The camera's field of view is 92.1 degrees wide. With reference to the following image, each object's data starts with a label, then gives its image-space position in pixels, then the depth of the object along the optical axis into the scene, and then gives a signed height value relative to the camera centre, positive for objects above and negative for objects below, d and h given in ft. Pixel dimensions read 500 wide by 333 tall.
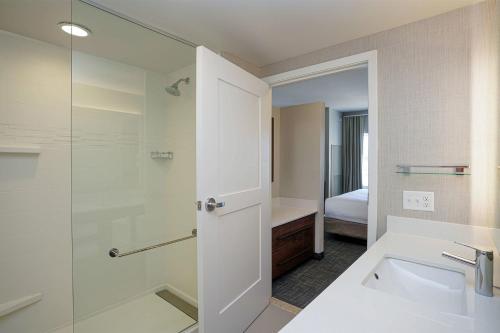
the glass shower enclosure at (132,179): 5.83 -0.42
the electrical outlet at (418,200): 4.91 -0.75
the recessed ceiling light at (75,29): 5.04 +2.87
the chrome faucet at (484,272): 2.80 -1.26
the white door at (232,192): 4.67 -0.64
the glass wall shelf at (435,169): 4.54 -0.10
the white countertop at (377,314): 2.20 -1.49
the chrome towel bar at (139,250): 6.45 -2.39
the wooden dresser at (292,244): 8.34 -3.01
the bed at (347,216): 12.09 -2.70
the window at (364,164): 18.47 +0.02
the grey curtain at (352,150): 18.58 +1.11
